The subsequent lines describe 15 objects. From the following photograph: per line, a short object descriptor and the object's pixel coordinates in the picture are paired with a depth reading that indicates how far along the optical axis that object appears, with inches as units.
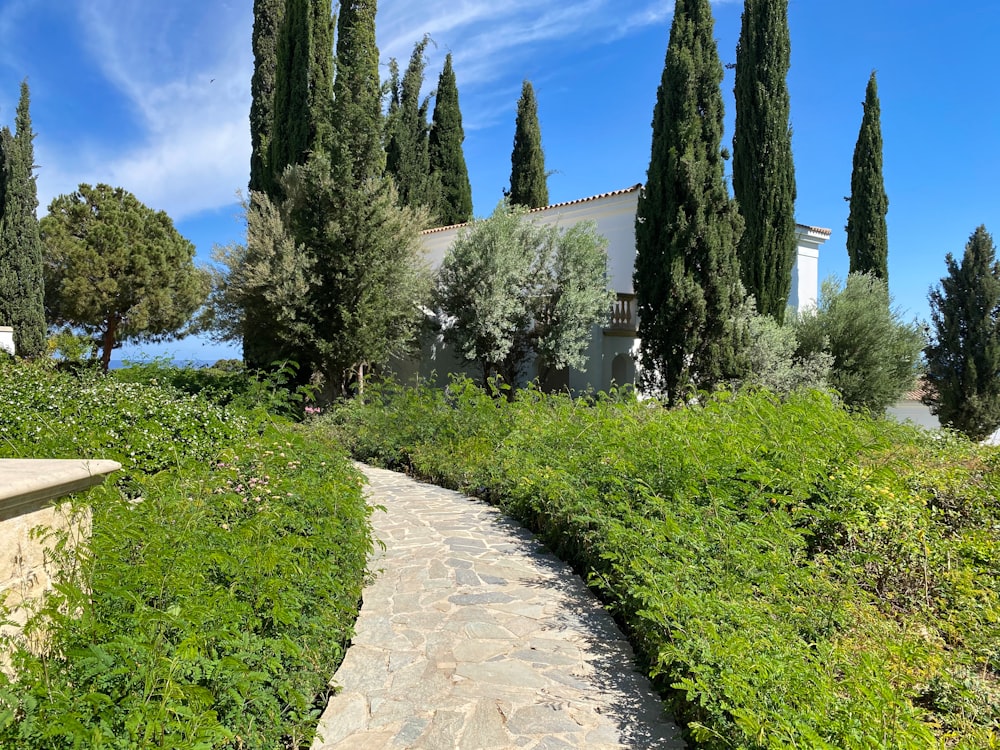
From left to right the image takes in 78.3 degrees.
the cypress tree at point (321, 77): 534.8
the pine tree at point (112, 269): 918.4
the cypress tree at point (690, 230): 560.4
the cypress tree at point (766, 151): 676.1
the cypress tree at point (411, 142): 887.1
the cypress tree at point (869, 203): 866.8
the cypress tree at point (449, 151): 983.0
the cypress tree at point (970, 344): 741.3
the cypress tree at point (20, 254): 850.1
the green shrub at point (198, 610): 73.0
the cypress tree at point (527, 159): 989.8
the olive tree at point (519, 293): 608.4
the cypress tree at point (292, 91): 560.4
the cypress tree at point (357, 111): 514.6
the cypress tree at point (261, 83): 759.1
